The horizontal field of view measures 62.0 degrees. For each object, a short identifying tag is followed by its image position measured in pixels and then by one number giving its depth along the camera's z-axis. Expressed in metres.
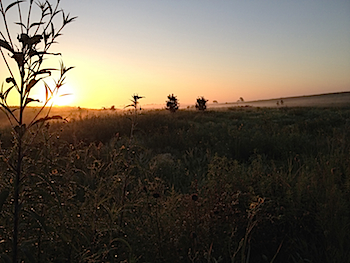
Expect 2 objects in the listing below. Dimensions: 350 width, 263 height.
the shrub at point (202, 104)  22.52
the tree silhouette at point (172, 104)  20.48
